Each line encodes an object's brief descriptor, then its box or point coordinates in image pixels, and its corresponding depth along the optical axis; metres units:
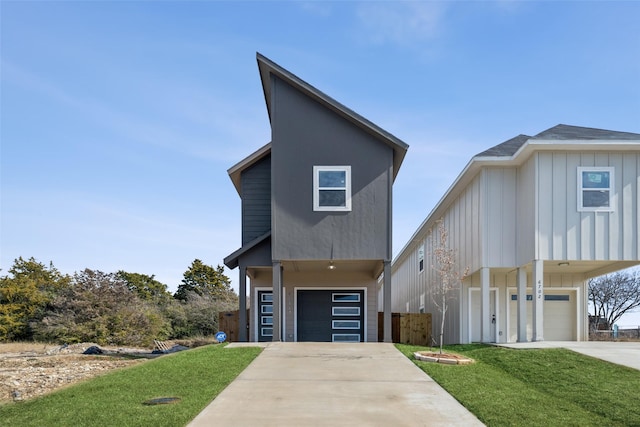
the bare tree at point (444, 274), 16.22
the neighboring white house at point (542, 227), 15.91
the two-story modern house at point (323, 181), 16.95
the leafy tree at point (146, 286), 40.44
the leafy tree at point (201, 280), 41.38
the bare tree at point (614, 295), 43.94
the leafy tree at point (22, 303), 28.12
